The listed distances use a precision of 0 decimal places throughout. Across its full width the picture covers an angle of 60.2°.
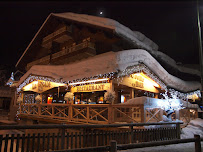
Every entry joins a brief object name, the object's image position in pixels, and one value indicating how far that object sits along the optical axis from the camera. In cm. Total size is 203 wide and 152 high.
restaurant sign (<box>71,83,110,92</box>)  1200
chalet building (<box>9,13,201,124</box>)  1047
